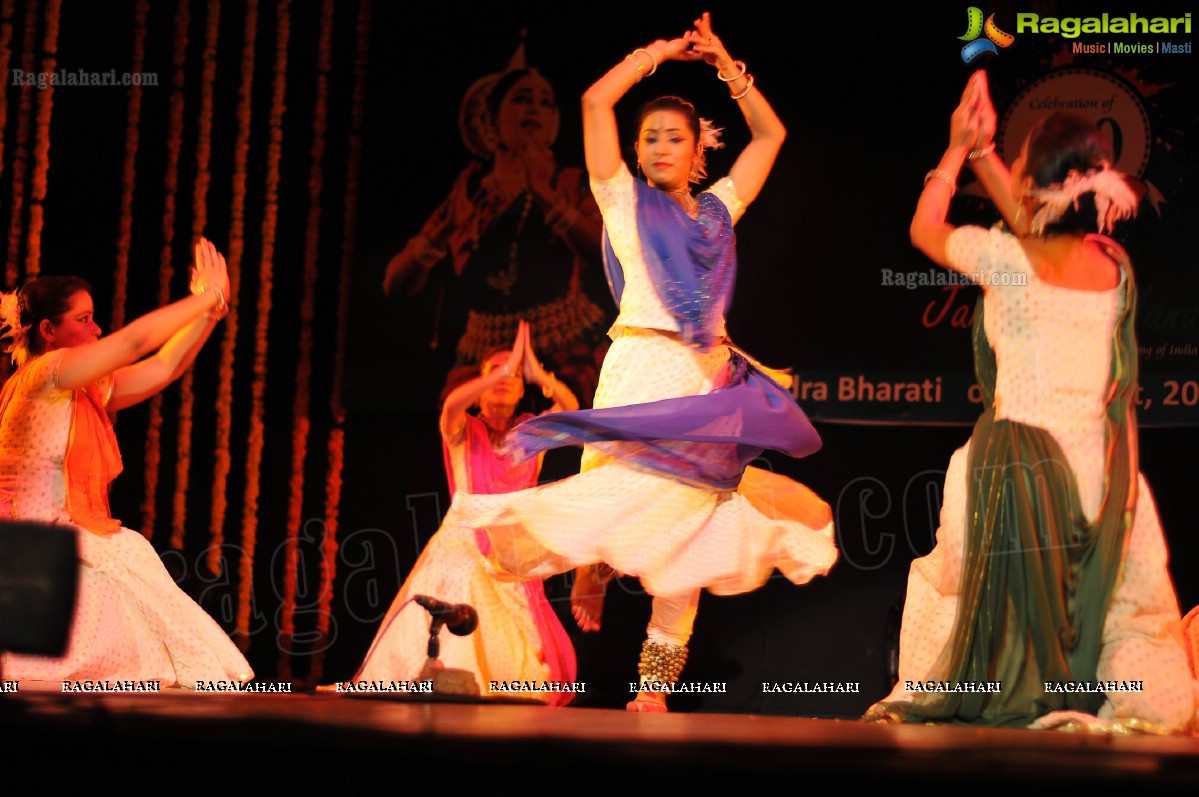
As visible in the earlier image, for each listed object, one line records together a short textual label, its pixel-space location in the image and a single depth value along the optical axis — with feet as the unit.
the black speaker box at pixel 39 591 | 14.98
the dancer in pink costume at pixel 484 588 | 32.19
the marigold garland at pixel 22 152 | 36.70
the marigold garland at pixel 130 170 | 36.65
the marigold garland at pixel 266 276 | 36.35
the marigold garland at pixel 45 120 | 36.86
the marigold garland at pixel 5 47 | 36.96
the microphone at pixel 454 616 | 30.89
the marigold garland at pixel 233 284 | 36.40
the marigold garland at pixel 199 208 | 36.58
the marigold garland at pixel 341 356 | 35.55
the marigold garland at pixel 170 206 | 36.68
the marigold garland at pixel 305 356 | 35.83
